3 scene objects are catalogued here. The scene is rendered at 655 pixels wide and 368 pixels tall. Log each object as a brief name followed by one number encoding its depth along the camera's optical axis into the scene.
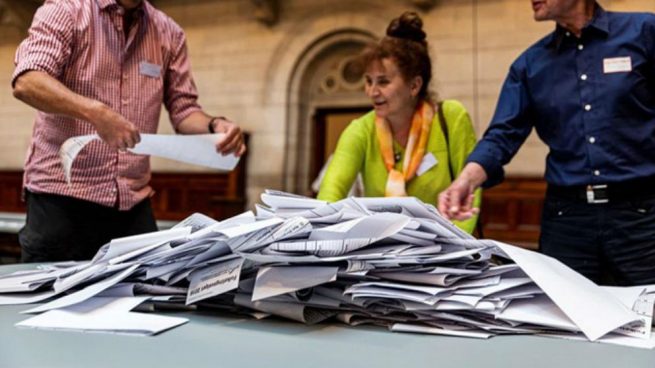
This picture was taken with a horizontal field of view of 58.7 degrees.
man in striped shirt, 1.31
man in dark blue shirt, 1.45
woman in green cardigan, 1.74
